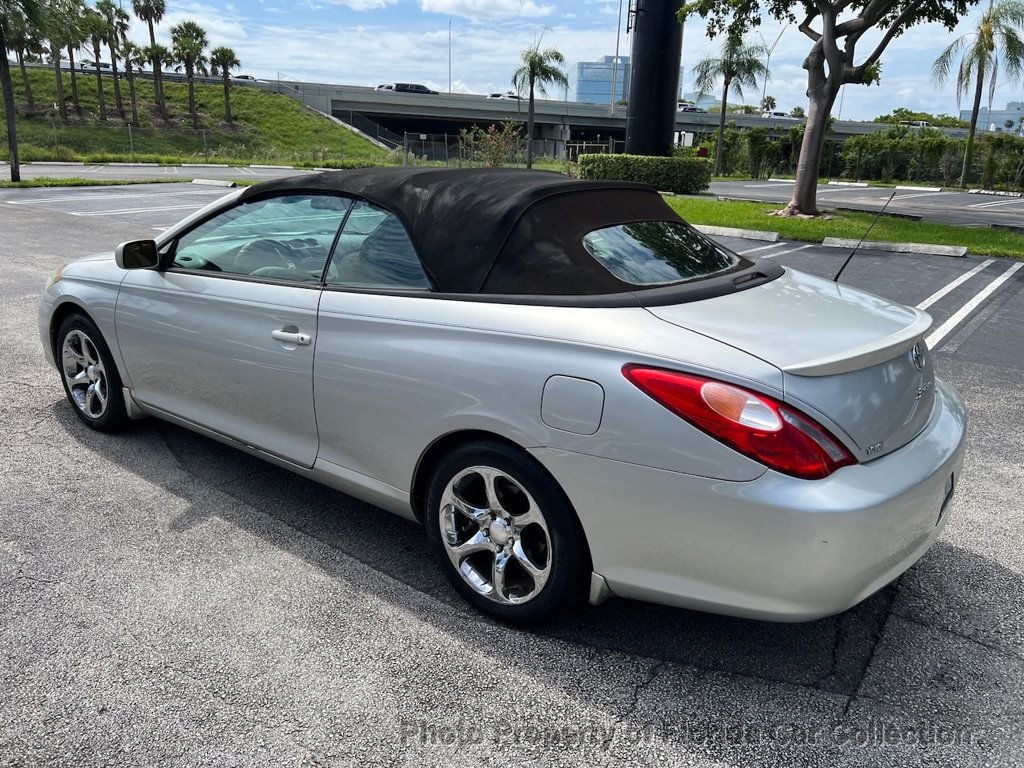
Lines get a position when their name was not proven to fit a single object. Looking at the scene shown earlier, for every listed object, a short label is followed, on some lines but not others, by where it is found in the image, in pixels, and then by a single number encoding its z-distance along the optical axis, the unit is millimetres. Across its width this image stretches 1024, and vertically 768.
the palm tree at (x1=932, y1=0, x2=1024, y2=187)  30531
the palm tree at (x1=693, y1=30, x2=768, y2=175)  43219
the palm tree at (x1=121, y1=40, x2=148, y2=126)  57581
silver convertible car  2246
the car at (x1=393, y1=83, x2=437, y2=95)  79062
